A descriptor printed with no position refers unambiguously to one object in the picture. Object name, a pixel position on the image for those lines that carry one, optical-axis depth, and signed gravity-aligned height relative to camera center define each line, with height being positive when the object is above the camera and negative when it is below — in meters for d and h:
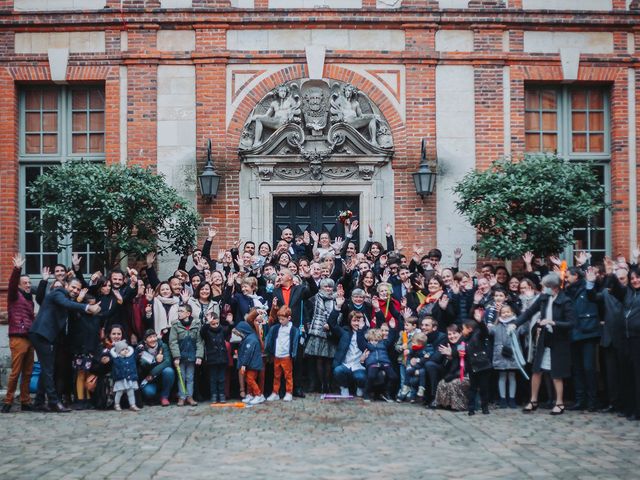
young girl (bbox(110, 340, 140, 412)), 13.23 -1.57
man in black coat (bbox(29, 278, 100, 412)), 13.17 -1.01
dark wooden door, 18.45 +0.80
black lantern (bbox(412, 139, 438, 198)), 17.88 +1.39
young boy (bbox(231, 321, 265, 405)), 13.70 -1.49
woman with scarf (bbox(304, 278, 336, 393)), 14.20 -1.16
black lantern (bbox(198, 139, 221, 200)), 17.73 +1.33
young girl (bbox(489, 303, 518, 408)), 13.30 -1.35
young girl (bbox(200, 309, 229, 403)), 13.73 -1.35
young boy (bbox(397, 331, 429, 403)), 13.52 -1.58
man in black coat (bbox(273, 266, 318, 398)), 14.29 -0.64
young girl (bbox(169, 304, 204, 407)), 13.61 -1.29
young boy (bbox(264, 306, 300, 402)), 13.86 -1.30
